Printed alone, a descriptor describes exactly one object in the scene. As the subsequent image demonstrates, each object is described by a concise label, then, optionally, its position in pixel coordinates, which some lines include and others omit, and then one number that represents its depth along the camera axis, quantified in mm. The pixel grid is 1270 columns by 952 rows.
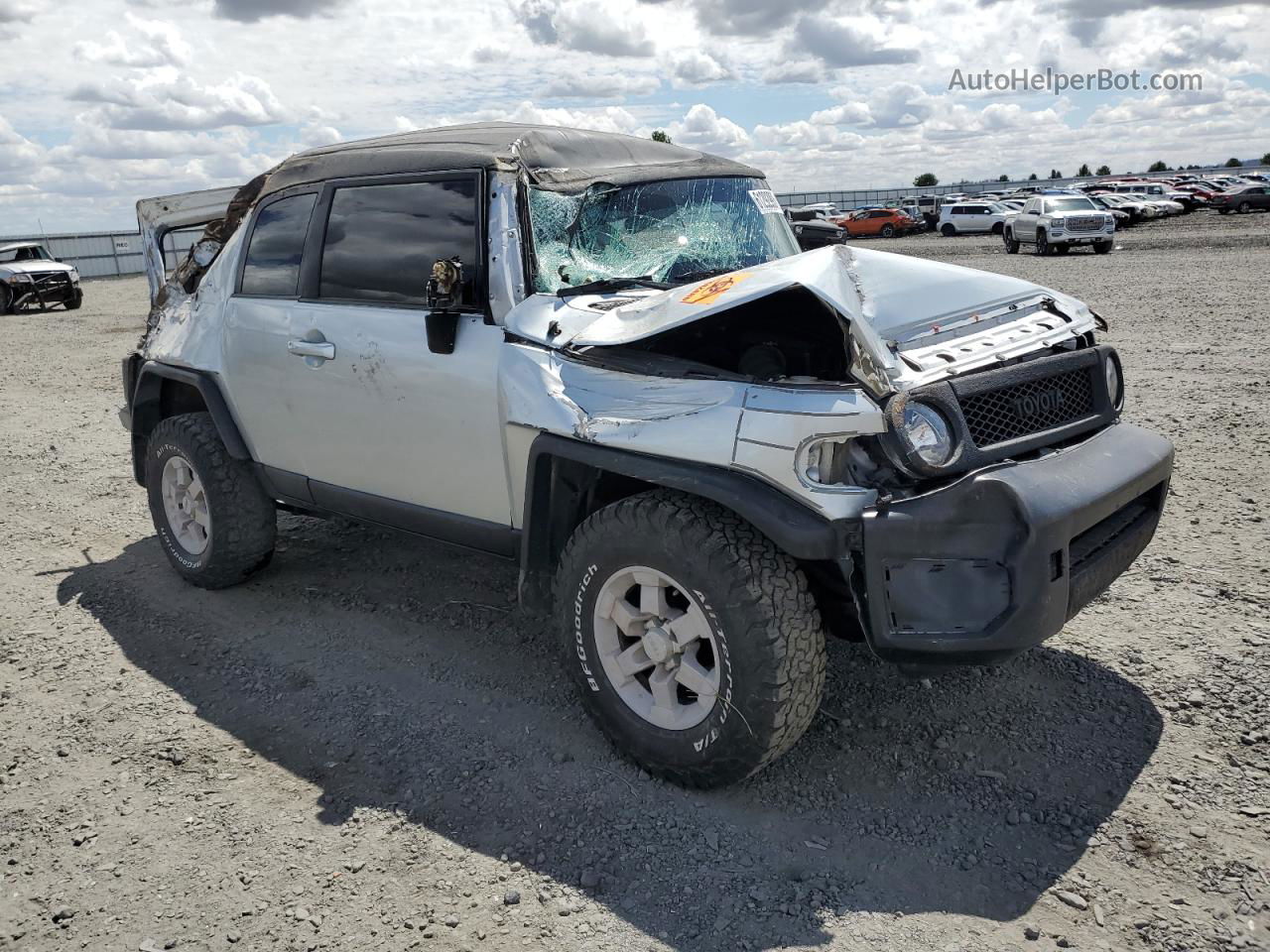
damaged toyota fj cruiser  2859
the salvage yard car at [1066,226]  27188
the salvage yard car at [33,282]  24438
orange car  45938
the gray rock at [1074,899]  2709
